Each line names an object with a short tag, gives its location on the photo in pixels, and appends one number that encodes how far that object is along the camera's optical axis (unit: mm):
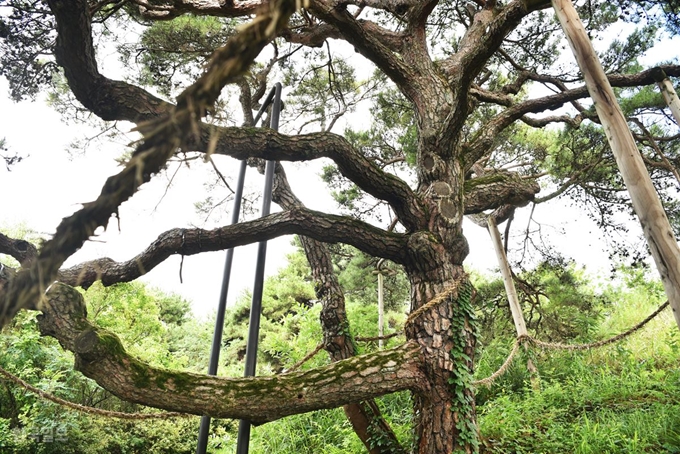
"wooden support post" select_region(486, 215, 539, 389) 4273
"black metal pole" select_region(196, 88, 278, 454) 2297
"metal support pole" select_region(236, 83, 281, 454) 2104
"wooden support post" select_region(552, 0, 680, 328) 1589
